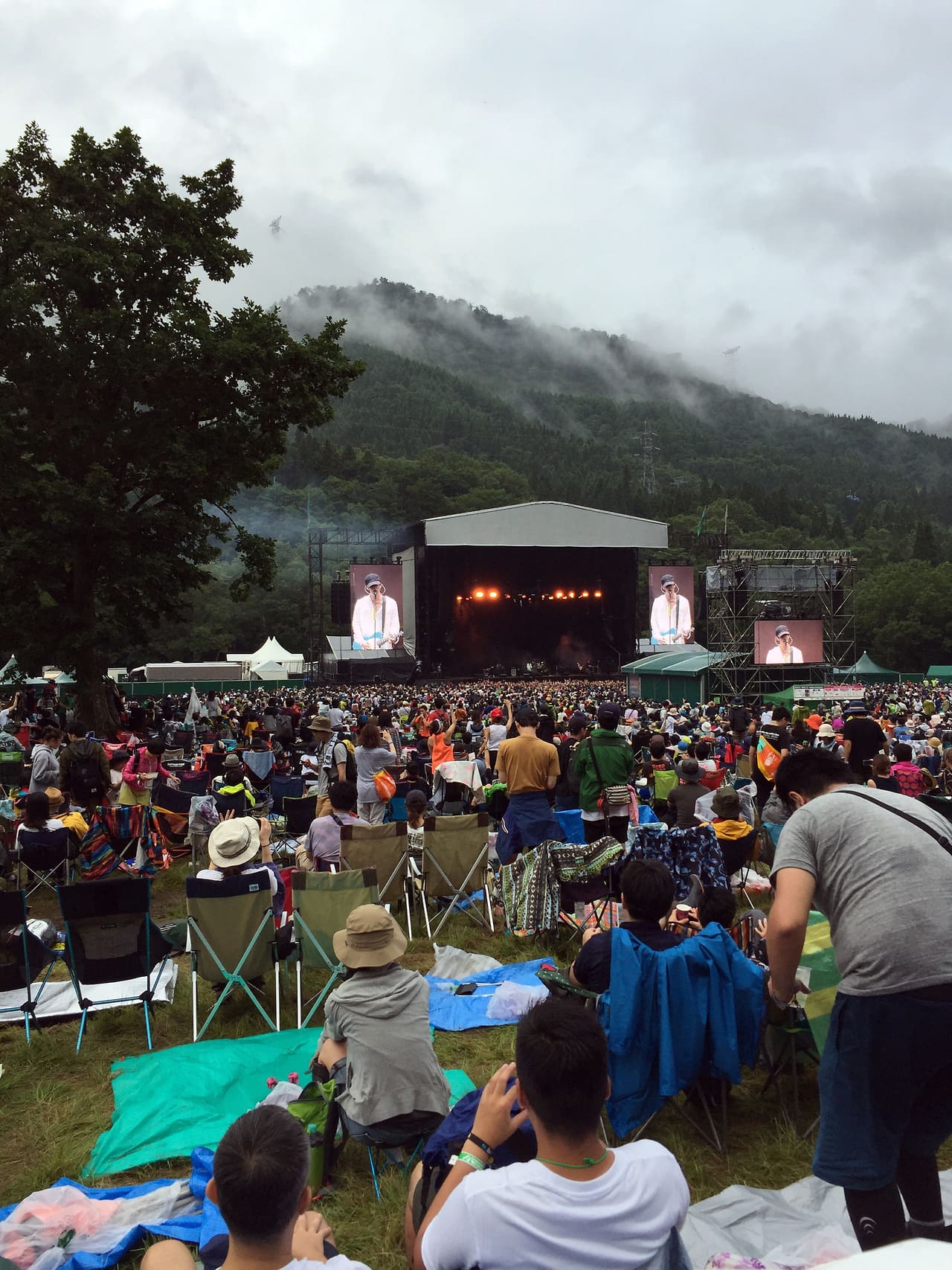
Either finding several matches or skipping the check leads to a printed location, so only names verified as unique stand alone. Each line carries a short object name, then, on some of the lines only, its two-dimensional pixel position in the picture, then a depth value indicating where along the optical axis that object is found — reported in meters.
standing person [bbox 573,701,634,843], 6.16
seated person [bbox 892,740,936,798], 7.30
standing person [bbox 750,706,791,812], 7.65
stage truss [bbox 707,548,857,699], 32.44
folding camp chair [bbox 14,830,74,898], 6.34
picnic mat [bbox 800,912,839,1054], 3.00
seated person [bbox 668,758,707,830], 6.43
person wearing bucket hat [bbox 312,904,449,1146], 2.97
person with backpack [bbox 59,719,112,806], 7.90
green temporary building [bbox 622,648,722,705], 32.03
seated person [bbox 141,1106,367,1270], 1.47
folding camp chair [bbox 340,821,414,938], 5.73
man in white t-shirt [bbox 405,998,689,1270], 1.45
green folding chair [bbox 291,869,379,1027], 4.58
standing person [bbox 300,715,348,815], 7.52
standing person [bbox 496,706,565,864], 5.84
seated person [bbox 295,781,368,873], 6.06
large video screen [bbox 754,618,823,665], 31.78
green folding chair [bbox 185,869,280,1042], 4.49
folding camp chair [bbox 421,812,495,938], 5.97
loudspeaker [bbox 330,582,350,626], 39.59
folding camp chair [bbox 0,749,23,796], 10.68
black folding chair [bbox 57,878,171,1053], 4.44
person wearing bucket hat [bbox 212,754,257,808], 7.65
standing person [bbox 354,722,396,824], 7.48
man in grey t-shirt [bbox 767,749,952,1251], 1.95
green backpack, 3.00
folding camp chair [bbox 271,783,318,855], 8.28
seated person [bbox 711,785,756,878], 5.75
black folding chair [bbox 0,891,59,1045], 4.43
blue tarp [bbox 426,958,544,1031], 4.53
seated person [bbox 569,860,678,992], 3.25
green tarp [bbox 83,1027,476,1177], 3.44
